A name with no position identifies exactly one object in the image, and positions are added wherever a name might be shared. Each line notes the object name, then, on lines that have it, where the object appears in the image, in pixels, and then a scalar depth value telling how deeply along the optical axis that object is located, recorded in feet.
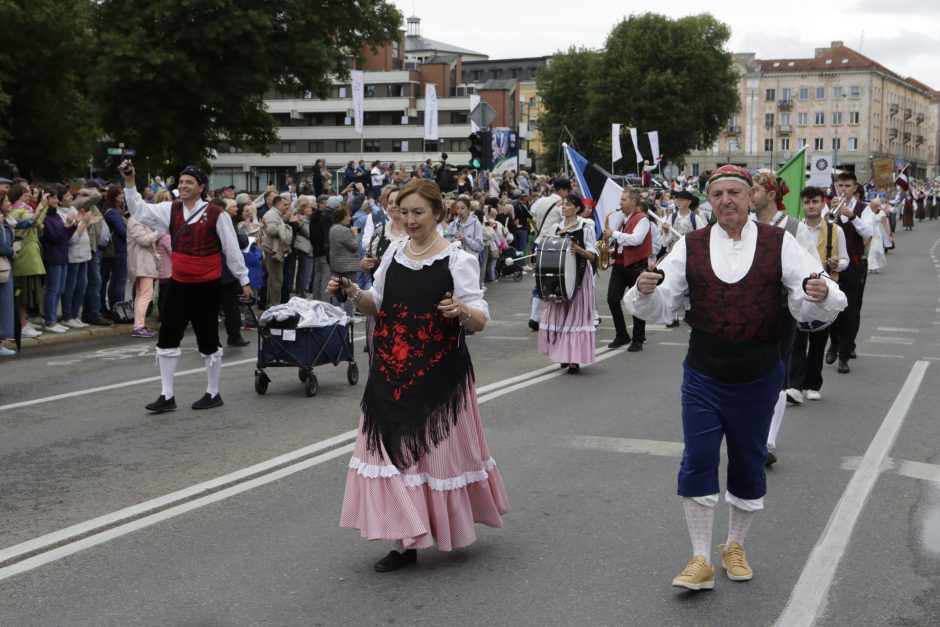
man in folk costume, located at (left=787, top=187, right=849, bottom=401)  32.48
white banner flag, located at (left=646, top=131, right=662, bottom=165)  159.49
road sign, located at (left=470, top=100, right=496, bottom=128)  86.38
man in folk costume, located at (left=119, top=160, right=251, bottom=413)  32.53
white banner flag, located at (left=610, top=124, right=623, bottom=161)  150.09
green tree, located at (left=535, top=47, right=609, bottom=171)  319.53
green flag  33.19
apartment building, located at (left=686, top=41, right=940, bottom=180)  449.89
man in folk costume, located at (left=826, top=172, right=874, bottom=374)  37.81
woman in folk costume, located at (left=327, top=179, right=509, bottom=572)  17.94
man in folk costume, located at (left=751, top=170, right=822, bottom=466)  21.89
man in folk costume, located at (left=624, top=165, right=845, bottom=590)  17.07
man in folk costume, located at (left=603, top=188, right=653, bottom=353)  46.62
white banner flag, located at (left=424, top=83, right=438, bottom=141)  130.93
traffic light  85.76
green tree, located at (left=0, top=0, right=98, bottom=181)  135.92
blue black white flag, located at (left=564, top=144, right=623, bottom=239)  51.96
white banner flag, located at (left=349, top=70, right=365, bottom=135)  138.51
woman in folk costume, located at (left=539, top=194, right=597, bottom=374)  40.55
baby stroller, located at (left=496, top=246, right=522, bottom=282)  87.51
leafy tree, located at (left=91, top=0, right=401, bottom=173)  114.83
